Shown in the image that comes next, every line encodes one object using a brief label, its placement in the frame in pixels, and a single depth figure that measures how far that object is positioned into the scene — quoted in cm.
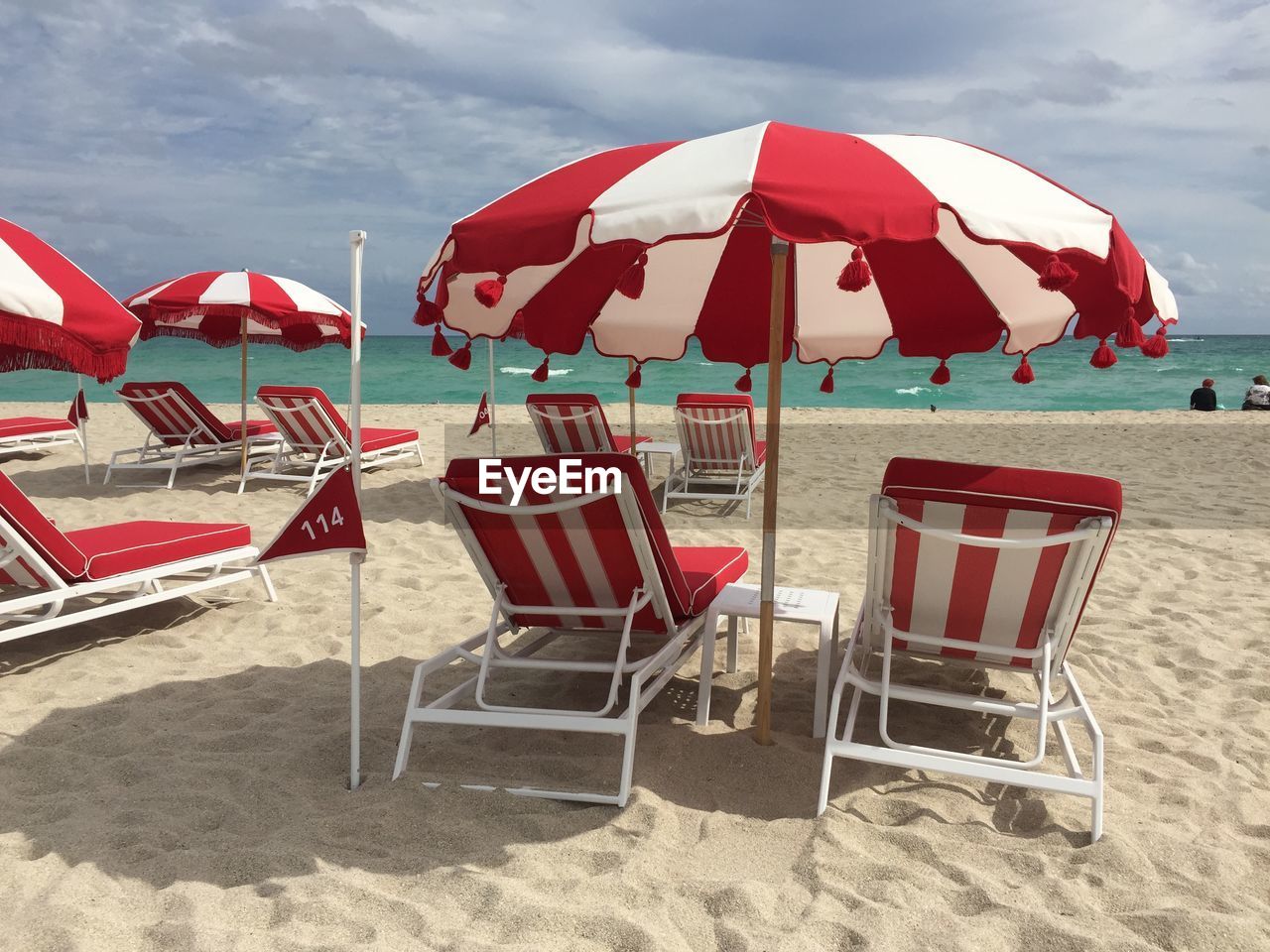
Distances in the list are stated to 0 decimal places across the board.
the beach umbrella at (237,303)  734
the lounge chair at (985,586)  264
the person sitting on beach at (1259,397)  1761
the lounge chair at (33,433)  956
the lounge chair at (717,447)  752
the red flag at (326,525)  270
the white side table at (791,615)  330
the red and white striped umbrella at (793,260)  217
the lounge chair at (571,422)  706
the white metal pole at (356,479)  276
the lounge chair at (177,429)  823
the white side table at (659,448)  803
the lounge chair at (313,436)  789
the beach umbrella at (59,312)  258
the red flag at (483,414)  775
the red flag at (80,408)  802
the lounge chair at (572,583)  288
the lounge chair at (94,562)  373
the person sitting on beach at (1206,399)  1733
